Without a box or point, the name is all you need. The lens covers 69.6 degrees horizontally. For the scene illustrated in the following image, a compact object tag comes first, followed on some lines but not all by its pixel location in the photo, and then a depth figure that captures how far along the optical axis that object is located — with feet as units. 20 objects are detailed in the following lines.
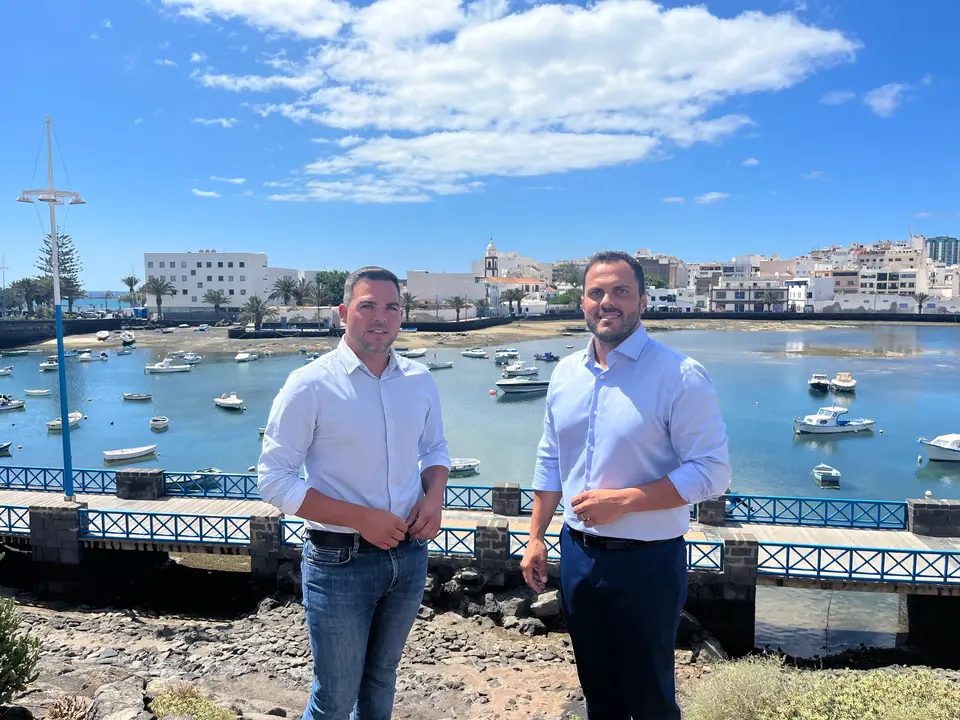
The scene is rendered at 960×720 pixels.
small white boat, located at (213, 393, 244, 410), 133.59
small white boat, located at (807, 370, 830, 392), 151.84
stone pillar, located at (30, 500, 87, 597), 37.65
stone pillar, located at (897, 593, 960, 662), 34.58
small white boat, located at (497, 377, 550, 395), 152.55
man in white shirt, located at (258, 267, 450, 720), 9.46
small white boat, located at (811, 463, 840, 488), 80.59
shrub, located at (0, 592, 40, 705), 14.83
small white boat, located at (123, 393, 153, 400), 146.20
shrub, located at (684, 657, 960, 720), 15.34
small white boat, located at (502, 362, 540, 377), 164.86
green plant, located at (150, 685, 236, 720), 15.90
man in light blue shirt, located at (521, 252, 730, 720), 9.41
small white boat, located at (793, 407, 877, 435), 106.83
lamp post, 42.37
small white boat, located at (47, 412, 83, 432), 116.78
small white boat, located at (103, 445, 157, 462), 94.17
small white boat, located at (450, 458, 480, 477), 82.79
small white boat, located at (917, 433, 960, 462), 92.27
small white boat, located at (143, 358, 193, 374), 187.32
